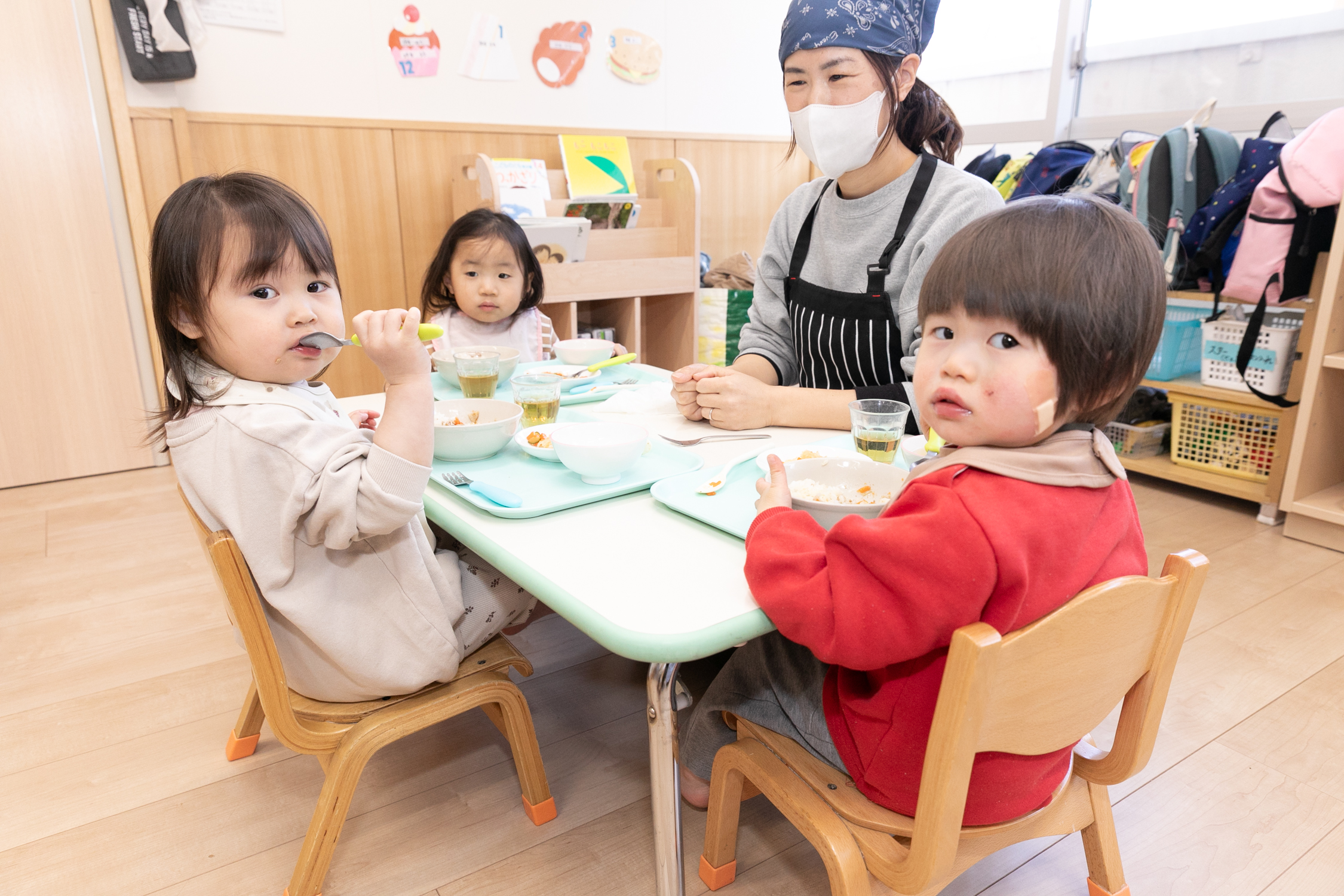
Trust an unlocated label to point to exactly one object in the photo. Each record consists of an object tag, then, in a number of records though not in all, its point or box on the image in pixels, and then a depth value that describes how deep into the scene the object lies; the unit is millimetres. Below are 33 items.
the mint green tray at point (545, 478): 927
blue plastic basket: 2582
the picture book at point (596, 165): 3000
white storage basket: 2264
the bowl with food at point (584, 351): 1604
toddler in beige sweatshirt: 825
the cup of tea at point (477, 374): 1318
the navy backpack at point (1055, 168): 2812
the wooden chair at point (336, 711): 838
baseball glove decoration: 3031
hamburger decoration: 3203
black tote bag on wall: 2328
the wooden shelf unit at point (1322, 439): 2096
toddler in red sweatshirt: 643
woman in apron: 1259
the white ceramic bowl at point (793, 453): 1002
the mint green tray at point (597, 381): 1428
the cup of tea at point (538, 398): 1221
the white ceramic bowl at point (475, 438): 1055
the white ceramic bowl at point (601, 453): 960
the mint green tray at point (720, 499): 873
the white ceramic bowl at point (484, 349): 1504
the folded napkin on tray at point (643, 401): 1354
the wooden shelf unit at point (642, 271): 2689
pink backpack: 2002
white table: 688
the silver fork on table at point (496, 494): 915
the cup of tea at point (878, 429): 980
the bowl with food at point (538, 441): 1071
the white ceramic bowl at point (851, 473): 894
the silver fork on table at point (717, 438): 1166
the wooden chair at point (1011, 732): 633
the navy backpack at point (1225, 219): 2264
